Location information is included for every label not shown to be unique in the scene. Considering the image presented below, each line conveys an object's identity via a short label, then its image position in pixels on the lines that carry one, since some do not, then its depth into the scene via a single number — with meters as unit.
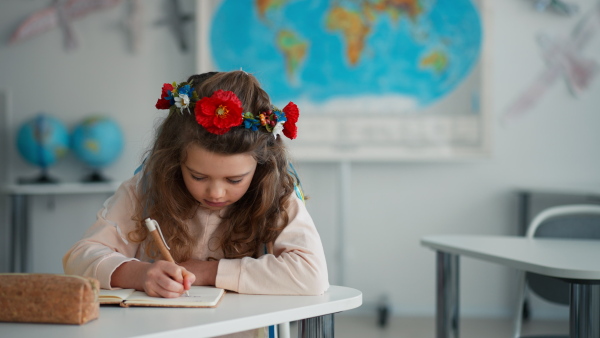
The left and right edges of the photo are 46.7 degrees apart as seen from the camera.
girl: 1.27
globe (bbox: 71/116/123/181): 3.71
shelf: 3.56
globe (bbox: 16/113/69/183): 3.67
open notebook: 1.11
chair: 2.24
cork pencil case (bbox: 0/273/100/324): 0.98
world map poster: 3.78
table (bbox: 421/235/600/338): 1.49
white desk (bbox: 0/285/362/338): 0.94
